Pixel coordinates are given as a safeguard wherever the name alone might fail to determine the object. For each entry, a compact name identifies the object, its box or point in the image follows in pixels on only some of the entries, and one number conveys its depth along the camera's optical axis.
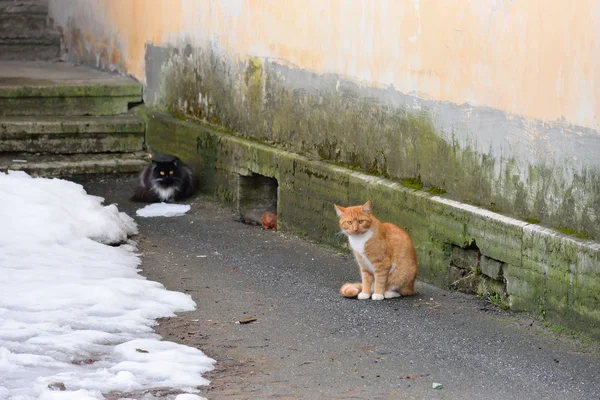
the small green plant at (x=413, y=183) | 12.68
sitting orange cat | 11.61
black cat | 17.23
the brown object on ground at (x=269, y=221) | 15.71
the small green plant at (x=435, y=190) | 12.31
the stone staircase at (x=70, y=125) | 18.80
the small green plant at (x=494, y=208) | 11.46
